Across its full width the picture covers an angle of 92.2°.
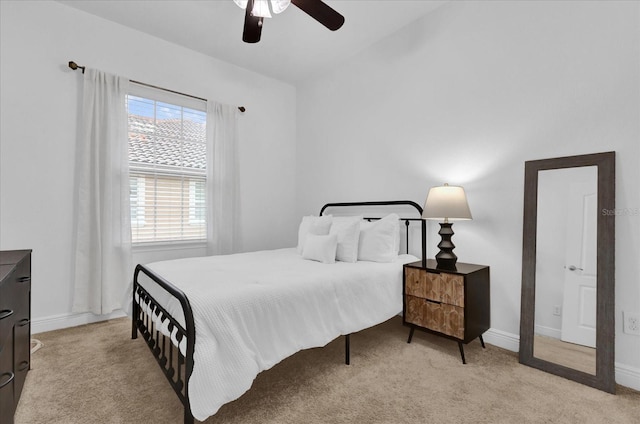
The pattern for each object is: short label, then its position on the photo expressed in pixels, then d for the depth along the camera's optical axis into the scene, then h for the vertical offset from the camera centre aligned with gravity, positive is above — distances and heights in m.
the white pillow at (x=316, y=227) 2.98 -0.16
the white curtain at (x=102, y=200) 2.83 +0.07
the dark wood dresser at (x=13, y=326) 1.25 -0.59
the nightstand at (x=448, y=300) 2.19 -0.66
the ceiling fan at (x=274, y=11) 1.93 +1.30
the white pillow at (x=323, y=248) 2.64 -0.33
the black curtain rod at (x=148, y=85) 2.78 +1.29
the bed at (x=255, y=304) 1.44 -0.56
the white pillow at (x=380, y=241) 2.72 -0.26
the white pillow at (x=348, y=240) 2.70 -0.25
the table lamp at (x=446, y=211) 2.35 +0.02
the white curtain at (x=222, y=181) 3.65 +0.34
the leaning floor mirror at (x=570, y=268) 1.90 -0.36
